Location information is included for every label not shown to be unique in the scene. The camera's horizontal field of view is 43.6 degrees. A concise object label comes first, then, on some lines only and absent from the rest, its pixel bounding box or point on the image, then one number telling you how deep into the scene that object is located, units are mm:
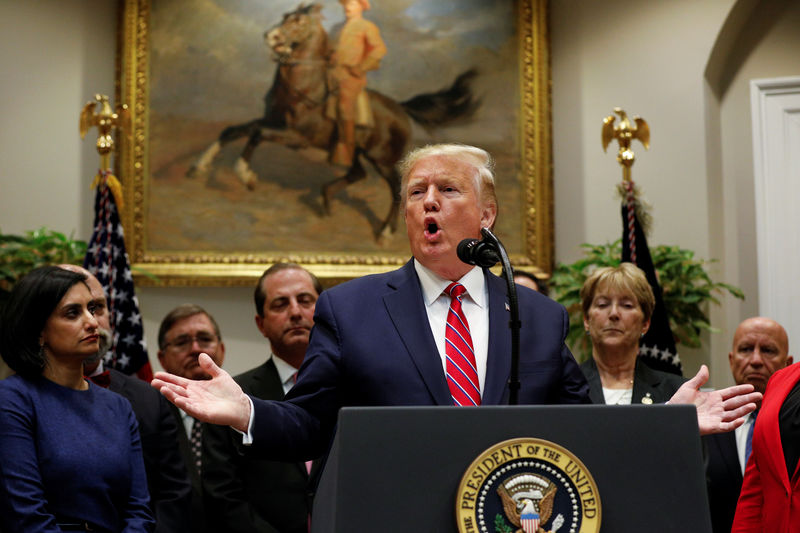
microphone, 2262
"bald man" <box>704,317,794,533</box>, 4207
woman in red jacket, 3092
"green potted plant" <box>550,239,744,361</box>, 6207
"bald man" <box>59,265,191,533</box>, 3807
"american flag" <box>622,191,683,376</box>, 5598
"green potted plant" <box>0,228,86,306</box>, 5652
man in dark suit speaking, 2297
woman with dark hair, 3221
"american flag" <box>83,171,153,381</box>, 5531
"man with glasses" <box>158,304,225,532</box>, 4871
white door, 6594
